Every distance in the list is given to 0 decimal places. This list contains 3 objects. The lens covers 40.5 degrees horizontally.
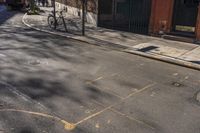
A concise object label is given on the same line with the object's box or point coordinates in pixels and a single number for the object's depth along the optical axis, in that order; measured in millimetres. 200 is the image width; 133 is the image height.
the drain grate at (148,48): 13027
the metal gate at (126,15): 17250
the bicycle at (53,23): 18297
